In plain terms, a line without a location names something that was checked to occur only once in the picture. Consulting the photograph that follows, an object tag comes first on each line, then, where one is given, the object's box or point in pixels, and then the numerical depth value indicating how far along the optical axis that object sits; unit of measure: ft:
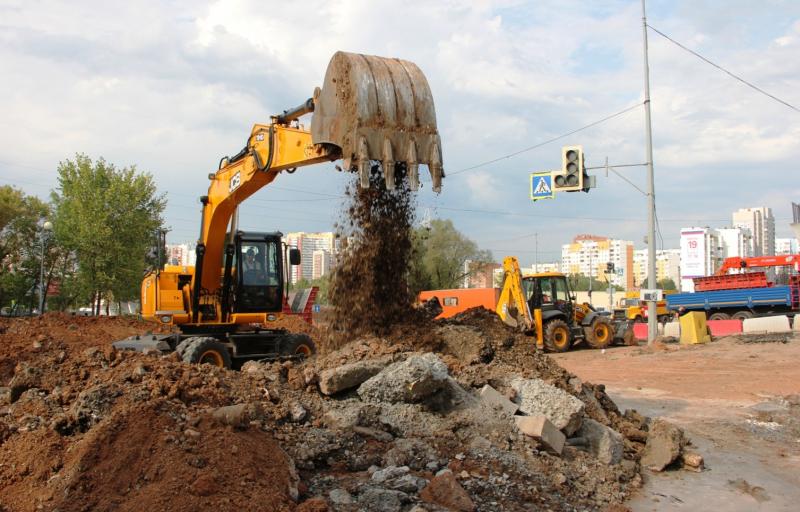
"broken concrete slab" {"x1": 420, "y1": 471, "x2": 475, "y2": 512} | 18.57
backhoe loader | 73.56
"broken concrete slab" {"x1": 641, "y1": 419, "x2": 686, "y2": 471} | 26.58
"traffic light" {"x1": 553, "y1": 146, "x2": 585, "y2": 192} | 59.57
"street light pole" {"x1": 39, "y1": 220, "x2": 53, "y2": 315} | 98.71
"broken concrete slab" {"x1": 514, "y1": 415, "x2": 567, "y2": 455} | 24.02
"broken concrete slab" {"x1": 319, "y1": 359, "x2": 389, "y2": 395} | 25.41
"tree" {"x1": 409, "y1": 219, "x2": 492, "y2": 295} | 180.24
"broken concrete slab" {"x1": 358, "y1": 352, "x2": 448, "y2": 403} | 24.61
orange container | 88.74
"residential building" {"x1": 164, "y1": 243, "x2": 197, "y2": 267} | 239.83
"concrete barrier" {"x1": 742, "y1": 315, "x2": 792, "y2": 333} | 87.30
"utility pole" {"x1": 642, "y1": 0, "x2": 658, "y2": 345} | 69.05
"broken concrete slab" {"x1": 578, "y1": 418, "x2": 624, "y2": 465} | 25.85
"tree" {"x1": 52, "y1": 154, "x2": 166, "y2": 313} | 120.26
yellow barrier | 77.00
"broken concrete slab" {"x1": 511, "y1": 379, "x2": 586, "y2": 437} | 25.85
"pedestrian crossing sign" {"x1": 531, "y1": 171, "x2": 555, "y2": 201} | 61.82
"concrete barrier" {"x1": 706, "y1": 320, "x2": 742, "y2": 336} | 91.17
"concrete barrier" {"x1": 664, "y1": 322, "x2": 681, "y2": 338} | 90.33
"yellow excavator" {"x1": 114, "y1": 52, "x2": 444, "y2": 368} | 28.60
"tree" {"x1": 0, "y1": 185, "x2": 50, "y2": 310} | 143.84
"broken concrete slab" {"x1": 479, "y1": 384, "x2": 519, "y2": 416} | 25.96
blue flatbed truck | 94.22
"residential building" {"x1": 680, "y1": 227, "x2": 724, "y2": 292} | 231.30
